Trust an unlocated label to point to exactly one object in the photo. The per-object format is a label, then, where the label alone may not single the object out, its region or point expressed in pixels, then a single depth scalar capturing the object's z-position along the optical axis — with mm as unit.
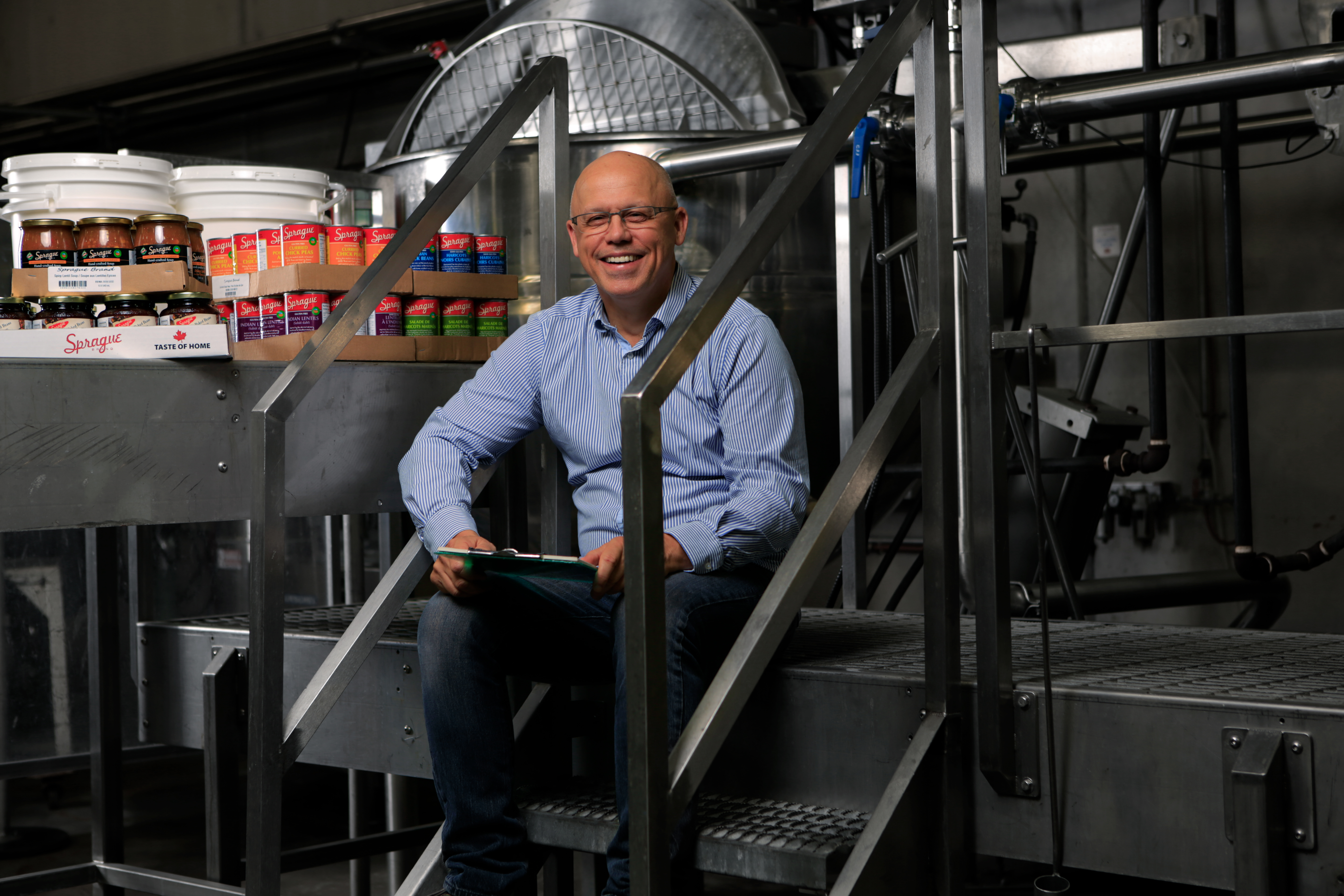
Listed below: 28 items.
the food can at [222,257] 2342
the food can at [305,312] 2217
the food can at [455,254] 2434
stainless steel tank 3215
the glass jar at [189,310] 2066
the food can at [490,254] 2492
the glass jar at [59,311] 2051
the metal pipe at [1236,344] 2906
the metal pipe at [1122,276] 3172
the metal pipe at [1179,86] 2121
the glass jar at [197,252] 2281
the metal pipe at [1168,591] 3219
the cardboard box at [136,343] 1953
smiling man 1787
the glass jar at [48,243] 2164
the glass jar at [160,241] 2188
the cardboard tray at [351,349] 2203
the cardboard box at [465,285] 2373
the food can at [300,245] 2246
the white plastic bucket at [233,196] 2510
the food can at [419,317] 2361
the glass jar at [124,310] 2061
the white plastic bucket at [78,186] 2311
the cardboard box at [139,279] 2127
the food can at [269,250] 2266
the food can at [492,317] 2490
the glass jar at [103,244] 2178
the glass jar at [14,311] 2076
